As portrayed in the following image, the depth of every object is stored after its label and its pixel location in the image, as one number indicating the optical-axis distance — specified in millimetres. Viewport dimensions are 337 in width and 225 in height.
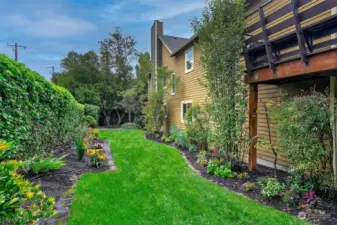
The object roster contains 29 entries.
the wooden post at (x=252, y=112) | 5598
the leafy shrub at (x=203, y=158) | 6448
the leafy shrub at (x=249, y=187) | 4469
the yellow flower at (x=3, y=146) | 2001
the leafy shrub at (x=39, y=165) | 4297
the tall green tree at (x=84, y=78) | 21828
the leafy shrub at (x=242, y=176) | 5137
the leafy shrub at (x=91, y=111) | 18356
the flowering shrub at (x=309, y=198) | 3613
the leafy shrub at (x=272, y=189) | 4016
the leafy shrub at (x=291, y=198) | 3742
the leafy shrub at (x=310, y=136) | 3678
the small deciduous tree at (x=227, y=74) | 5641
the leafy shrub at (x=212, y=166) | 5707
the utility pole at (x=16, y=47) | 22344
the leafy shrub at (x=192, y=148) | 8555
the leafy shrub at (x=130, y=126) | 19688
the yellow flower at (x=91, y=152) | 5859
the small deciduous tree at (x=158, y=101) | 13719
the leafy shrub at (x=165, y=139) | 11391
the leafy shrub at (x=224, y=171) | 5332
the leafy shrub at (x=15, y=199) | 1770
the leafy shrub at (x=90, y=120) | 15652
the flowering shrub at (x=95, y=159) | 5766
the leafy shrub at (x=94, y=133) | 10704
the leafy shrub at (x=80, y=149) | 6203
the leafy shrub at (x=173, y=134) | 11214
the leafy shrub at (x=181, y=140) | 9526
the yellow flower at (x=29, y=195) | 2135
